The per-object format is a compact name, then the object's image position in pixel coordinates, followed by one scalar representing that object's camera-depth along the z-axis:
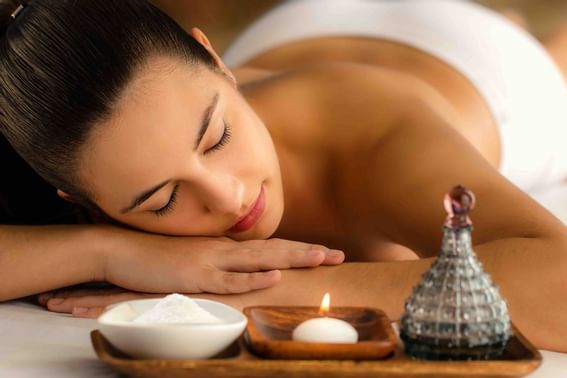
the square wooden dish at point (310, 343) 0.93
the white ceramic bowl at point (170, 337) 0.95
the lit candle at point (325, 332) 0.94
